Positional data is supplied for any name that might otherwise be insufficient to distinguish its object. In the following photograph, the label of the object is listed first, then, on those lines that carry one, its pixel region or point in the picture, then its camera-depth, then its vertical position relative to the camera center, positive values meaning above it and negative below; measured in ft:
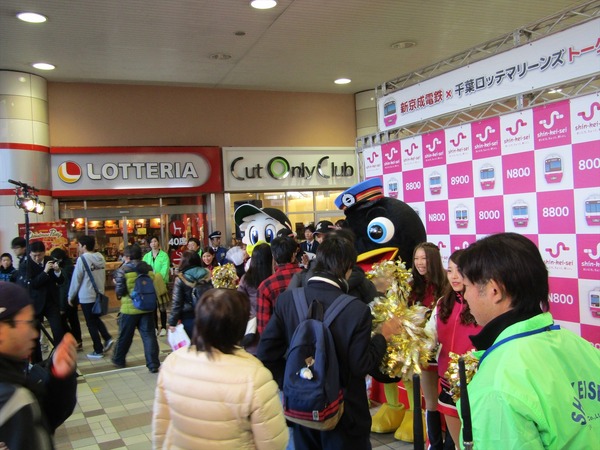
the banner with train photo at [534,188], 12.84 +0.77
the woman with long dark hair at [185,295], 19.58 -2.41
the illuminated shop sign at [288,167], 41.78 +4.59
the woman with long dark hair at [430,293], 12.28 -1.84
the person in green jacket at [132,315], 22.21 -3.52
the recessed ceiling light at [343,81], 40.64 +10.78
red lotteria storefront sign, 37.27 +4.35
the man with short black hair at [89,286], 24.73 -2.50
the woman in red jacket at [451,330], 10.31 -2.23
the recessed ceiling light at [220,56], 33.02 +10.56
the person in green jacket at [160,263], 28.78 -1.80
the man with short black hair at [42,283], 21.68 -2.02
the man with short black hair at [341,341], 8.77 -2.02
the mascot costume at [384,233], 14.48 -0.35
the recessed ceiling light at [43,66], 33.16 +10.41
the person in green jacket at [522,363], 4.03 -1.18
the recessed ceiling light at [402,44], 32.61 +10.74
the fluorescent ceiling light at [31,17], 25.03 +10.21
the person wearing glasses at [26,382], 5.07 -1.59
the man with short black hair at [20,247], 24.44 -0.54
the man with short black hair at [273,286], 13.25 -1.50
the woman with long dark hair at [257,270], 15.75 -1.30
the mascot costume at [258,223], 21.71 +0.12
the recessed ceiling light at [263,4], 24.82 +10.30
